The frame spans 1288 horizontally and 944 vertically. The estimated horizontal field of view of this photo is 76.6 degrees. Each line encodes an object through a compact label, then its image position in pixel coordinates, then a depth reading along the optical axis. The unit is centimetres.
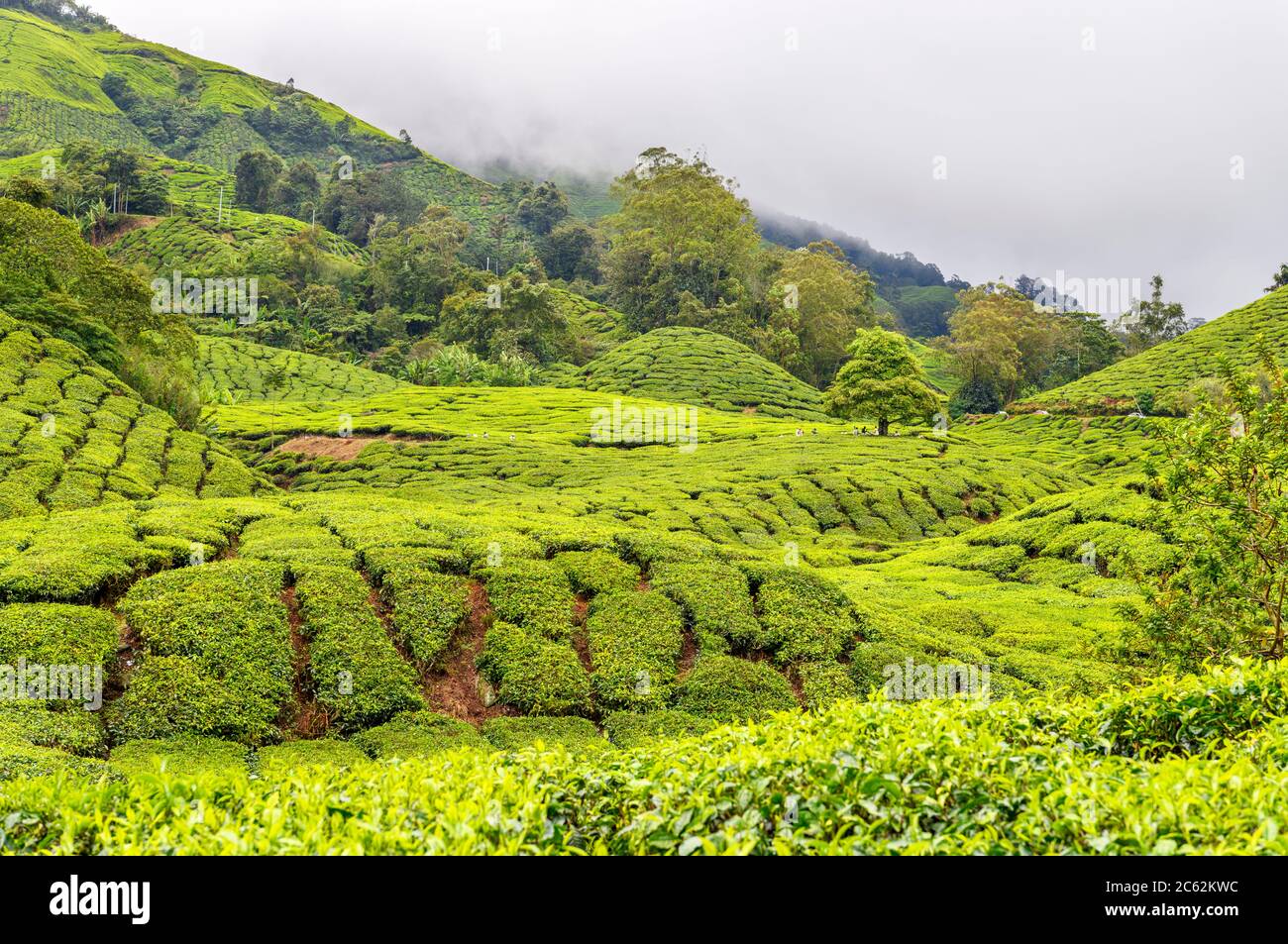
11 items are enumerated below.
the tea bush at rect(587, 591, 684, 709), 1332
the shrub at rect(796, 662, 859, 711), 1373
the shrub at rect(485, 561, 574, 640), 1476
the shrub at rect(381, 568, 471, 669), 1369
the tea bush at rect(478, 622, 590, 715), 1301
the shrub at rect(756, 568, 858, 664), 1491
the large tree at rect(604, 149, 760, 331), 9944
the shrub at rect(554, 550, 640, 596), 1617
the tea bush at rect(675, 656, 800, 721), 1309
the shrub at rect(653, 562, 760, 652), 1494
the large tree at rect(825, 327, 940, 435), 5291
